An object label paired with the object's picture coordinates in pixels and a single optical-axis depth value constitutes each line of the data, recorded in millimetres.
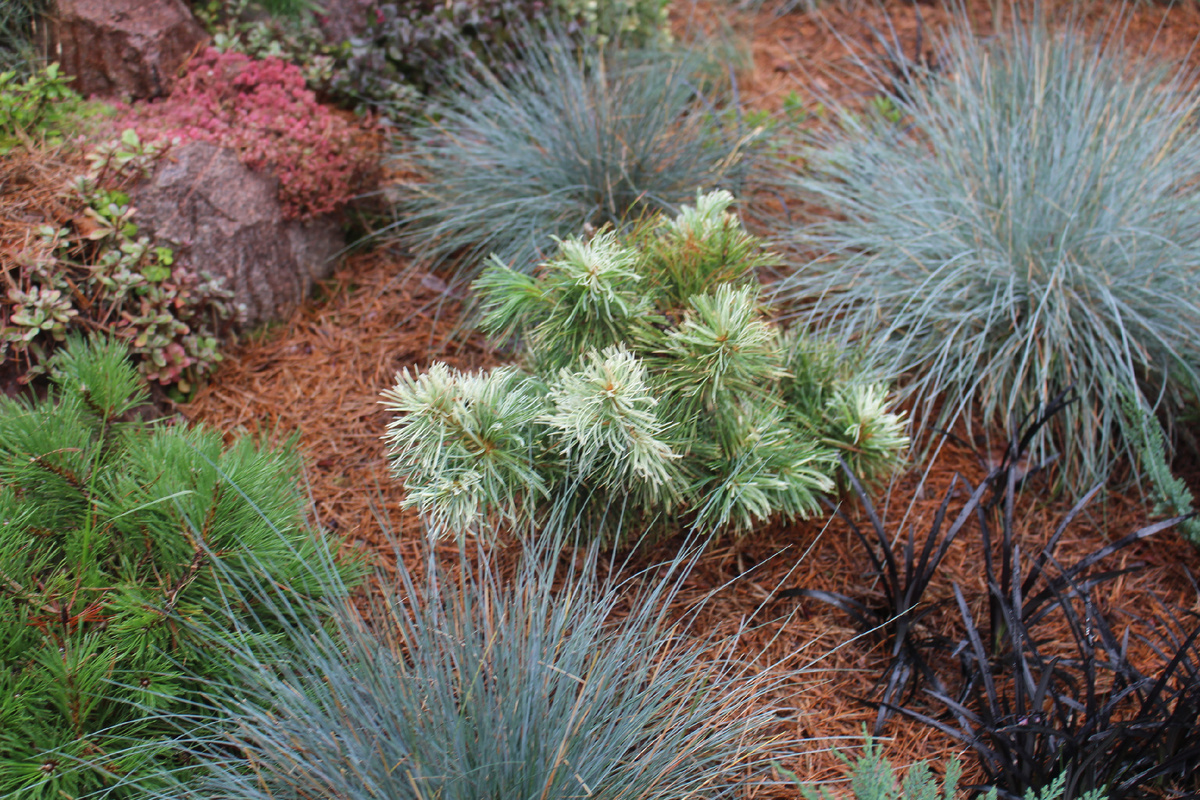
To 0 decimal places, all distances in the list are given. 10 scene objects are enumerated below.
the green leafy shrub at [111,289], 2178
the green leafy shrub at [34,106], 2453
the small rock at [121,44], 2730
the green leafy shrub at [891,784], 1285
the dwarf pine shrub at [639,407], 1613
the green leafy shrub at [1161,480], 2164
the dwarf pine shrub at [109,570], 1394
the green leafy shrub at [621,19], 3455
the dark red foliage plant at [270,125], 2680
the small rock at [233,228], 2490
